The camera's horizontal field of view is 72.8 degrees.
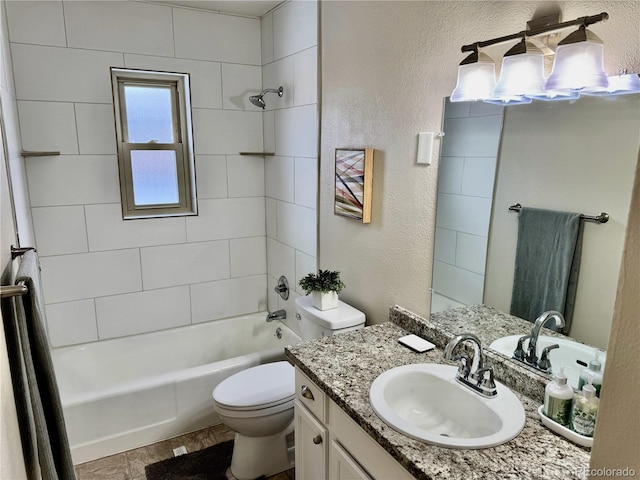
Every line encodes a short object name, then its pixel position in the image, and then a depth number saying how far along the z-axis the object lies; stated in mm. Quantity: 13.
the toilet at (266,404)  2068
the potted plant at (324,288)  2127
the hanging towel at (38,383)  980
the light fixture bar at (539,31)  1094
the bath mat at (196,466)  2221
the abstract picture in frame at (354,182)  2021
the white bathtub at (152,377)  2336
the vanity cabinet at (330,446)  1251
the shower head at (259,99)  2805
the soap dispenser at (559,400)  1184
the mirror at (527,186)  1152
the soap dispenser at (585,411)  1127
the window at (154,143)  2791
